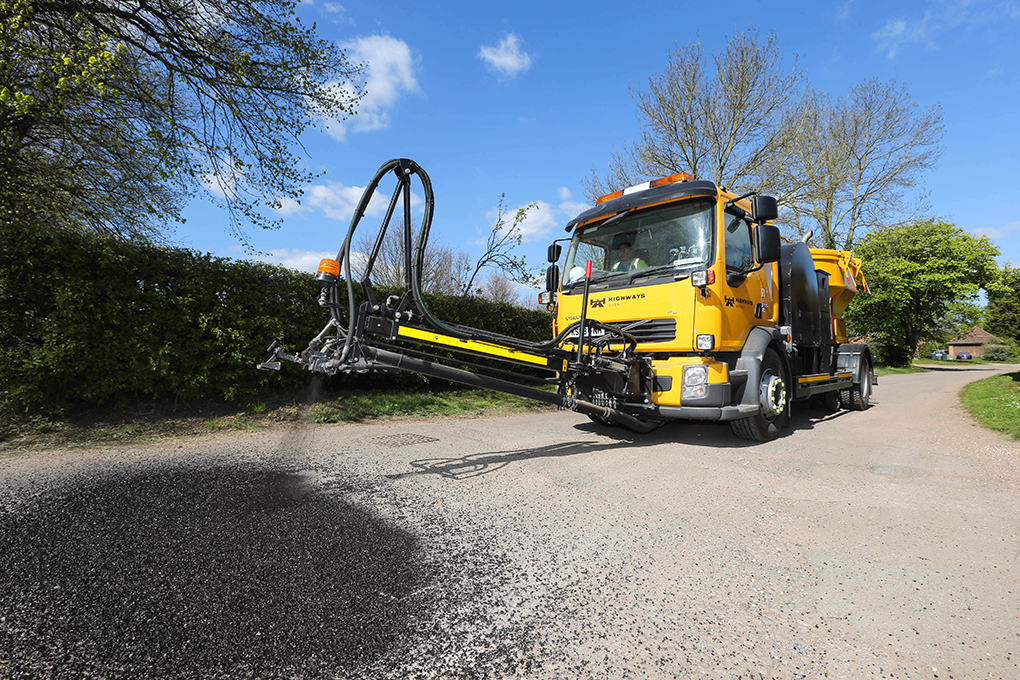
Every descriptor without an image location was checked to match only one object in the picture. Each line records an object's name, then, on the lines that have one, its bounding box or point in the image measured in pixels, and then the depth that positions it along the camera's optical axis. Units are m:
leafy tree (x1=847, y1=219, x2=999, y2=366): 30.22
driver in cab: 5.99
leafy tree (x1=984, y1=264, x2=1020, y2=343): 54.86
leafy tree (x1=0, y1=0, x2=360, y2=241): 7.73
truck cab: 5.38
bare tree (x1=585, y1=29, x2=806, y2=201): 17.73
